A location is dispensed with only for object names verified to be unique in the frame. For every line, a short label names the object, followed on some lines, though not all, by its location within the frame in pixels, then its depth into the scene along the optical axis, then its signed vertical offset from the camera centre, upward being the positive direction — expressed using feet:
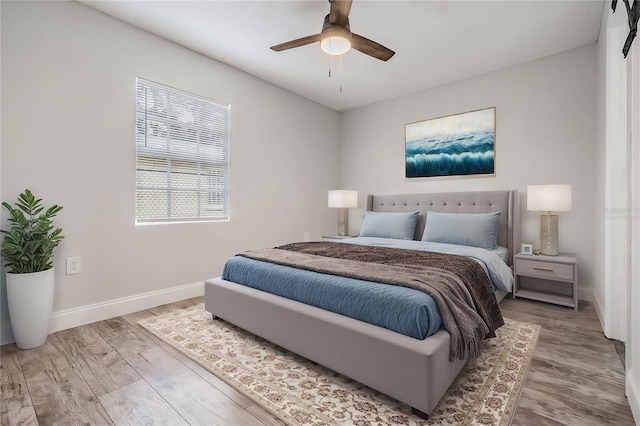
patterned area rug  4.71 -3.16
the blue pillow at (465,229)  10.23 -0.63
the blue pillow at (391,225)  12.32 -0.59
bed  4.54 -2.38
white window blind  9.62 +1.96
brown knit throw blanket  5.24 -1.29
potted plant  6.74 -1.35
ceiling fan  6.62 +4.20
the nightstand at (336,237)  14.01 -1.22
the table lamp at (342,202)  14.74 +0.48
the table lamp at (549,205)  9.49 +0.20
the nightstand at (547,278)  9.23 -2.10
